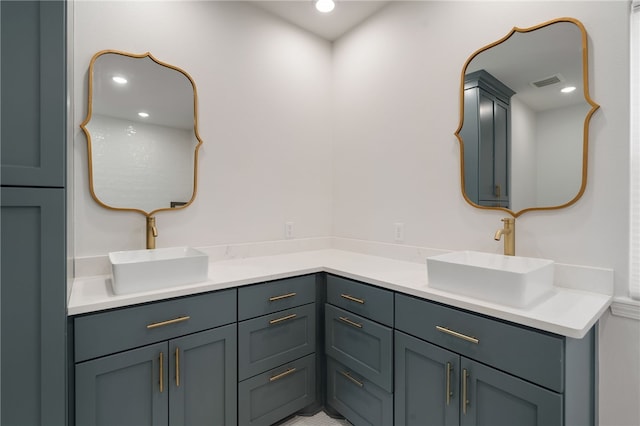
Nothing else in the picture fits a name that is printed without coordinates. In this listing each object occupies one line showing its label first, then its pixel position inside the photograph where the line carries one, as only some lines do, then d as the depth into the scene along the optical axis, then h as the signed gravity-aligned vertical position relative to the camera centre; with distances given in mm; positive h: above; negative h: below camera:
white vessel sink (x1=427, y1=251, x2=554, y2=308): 1197 -283
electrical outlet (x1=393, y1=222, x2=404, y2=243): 2188 -144
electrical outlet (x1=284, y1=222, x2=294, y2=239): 2467 -149
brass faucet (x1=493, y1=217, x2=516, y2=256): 1586 -122
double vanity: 1149 -626
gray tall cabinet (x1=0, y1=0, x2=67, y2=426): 1005 -8
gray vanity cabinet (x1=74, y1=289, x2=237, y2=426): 1250 -680
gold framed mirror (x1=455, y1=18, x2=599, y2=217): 1448 +482
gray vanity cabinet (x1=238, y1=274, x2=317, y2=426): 1644 -781
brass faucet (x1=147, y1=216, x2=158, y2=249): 1783 -121
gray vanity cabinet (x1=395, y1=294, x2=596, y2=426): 1068 -628
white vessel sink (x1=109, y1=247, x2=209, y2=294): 1368 -288
